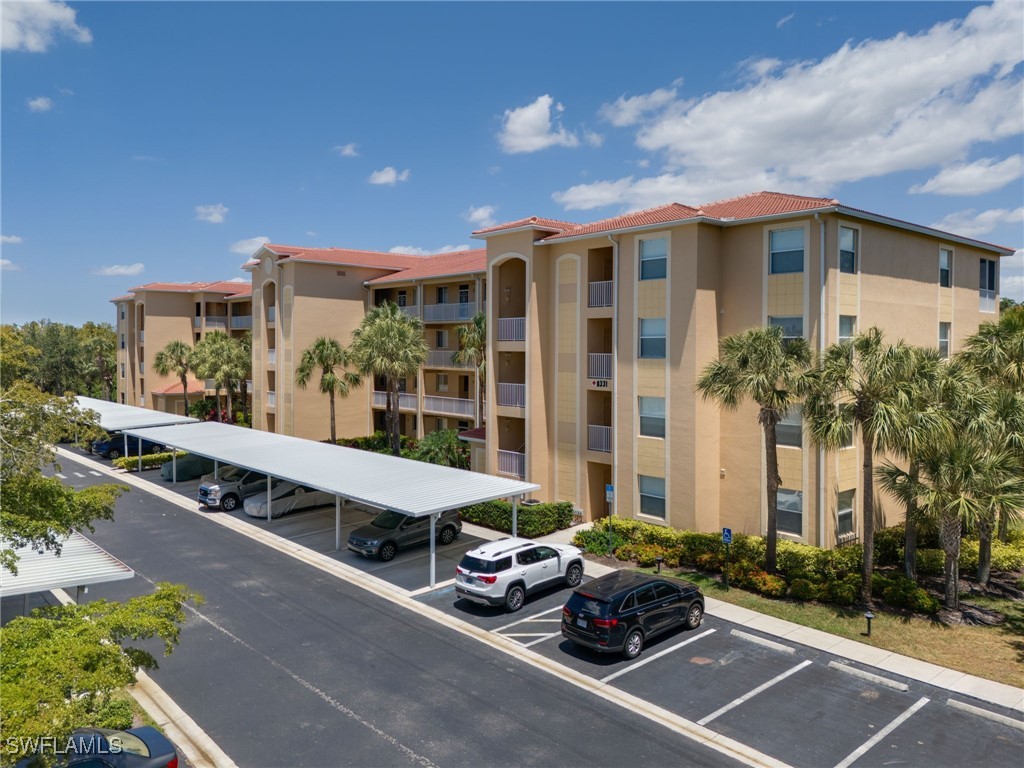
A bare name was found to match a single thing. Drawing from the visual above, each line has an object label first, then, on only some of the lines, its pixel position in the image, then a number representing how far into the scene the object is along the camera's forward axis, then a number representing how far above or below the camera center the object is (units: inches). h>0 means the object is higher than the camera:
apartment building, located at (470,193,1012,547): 876.0 +47.1
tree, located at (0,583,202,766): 268.5 -140.2
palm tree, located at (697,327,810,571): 746.8 -23.0
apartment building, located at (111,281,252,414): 2342.5 +139.3
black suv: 590.2 -230.4
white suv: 705.6 -229.6
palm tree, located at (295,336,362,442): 1568.7 -14.9
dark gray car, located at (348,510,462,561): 886.4 -235.6
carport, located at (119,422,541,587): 847.1 -169.8
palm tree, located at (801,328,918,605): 659.4 -42.4
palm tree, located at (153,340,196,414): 2137.4 +5.3
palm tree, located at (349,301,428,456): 1357.0 +22.7
